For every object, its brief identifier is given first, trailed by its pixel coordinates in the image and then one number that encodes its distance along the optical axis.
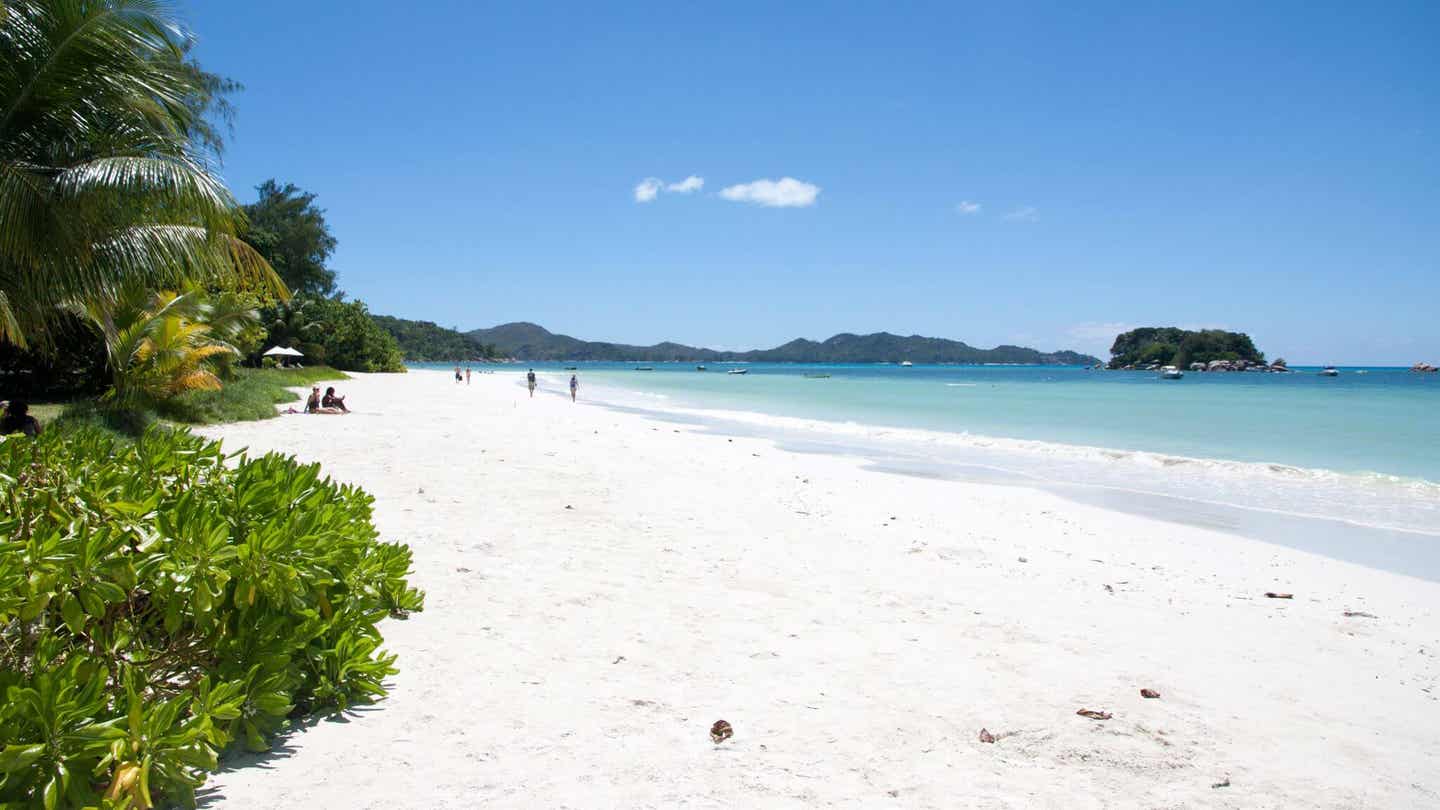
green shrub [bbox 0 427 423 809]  2.08
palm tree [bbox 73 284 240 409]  13.58
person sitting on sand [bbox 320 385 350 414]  19.17
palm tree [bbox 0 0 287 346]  7.50
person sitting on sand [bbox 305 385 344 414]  18.83
